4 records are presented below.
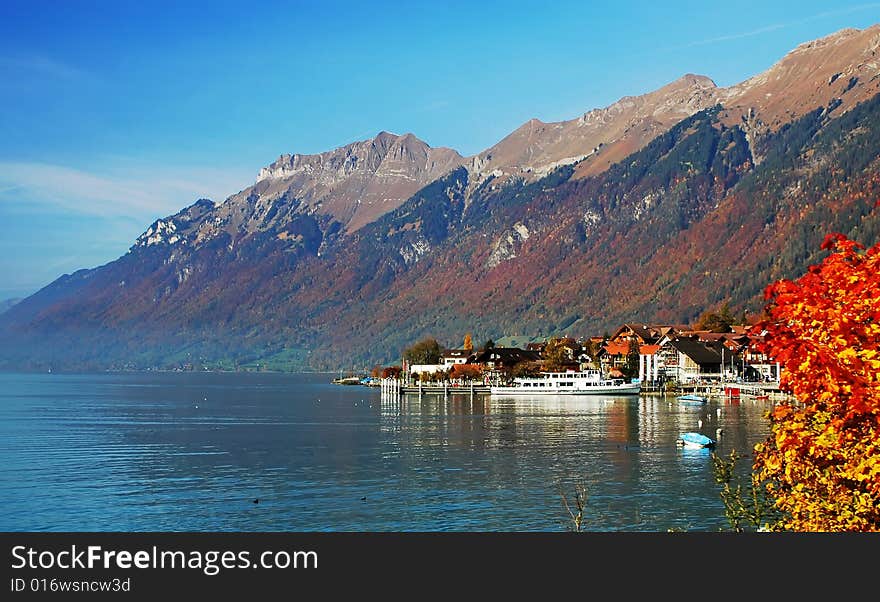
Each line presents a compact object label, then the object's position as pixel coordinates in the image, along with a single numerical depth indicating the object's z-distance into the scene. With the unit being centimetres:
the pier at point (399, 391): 19016
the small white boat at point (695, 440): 7944
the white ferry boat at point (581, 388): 18825
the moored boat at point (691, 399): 15764
